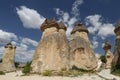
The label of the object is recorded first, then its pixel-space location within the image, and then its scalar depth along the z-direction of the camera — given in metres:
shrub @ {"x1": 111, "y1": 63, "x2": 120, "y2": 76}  8.69
